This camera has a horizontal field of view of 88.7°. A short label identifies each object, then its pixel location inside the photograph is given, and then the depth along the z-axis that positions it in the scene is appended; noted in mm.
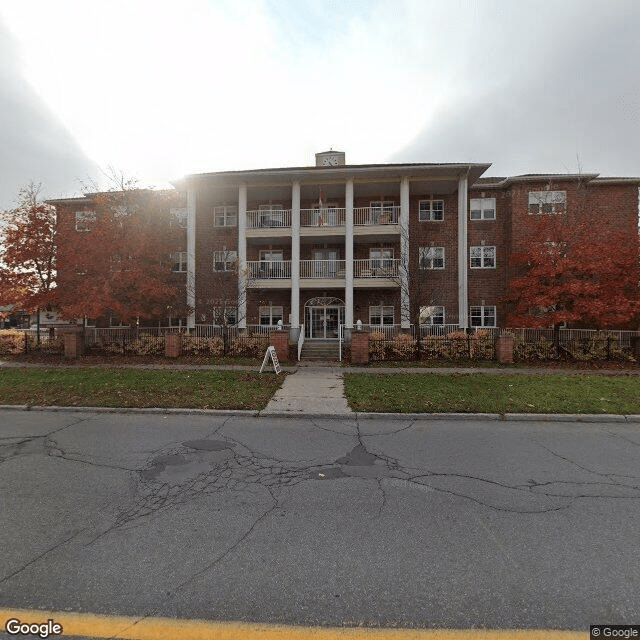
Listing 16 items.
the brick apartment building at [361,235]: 19719
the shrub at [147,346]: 15227
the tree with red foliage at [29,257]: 14766
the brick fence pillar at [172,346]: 14812
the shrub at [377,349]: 14430
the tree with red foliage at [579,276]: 14312
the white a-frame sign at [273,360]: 11656
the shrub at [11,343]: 16094
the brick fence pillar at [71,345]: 15094
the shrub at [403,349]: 14492
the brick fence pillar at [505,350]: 13625
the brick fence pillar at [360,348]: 13961
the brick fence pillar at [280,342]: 14523
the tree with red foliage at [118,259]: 15016
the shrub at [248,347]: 15047
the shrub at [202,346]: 15102
